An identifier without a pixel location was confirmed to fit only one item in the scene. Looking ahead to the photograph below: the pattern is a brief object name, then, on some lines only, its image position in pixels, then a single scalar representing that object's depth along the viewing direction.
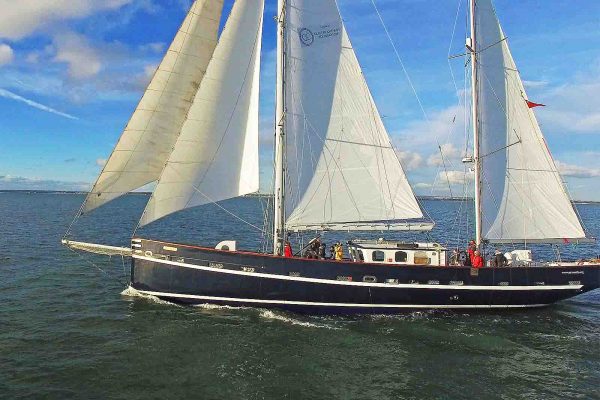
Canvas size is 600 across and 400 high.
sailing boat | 19.94
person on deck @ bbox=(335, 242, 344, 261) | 21.39
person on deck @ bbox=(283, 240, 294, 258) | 20.35
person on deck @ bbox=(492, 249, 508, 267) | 22.11
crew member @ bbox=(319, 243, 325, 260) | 21.95
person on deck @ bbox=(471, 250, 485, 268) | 21.50
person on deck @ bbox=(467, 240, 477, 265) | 21.89
